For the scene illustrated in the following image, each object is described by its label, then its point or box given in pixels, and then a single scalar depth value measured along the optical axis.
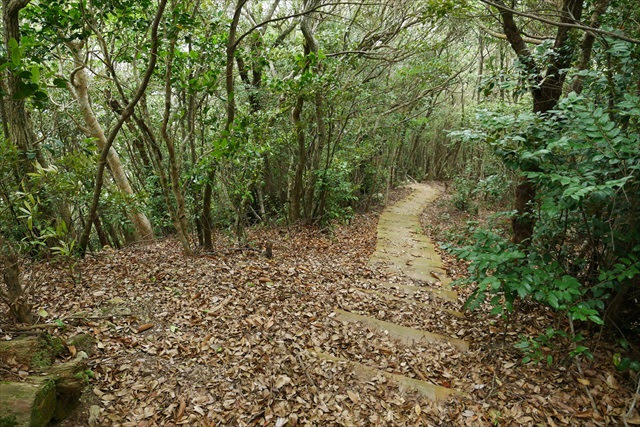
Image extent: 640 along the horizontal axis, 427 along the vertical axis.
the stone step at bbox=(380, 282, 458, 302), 5.27
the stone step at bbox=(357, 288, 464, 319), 4.60
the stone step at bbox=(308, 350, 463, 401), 3.13
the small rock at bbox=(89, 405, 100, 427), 2.39
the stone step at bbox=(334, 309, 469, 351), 3.95
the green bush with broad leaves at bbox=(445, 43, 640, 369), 2.50
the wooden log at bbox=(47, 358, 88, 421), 2.29
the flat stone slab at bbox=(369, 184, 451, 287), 6.43
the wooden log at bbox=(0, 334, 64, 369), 2.39
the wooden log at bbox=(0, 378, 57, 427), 1.94
